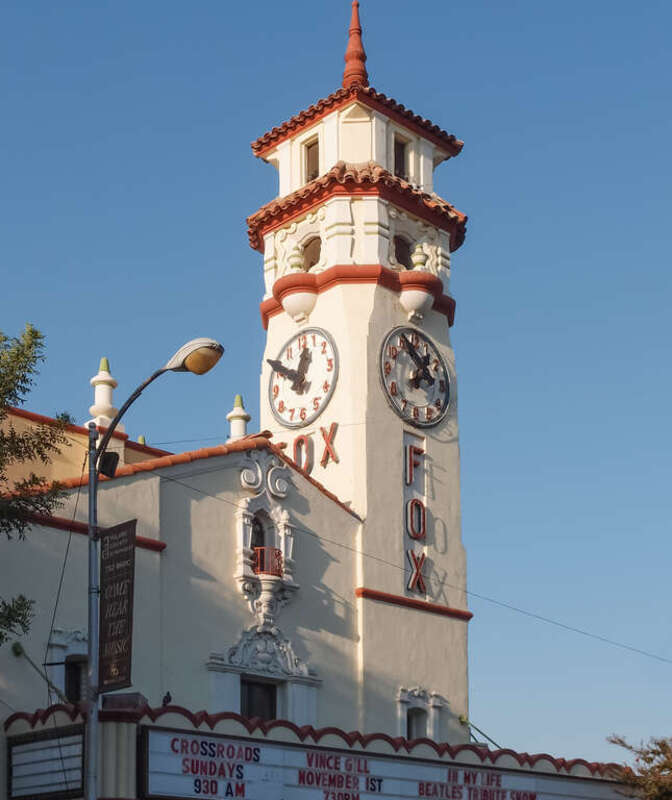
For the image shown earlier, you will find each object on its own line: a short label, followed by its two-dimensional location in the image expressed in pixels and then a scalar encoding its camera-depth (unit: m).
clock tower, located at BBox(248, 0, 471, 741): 32.41
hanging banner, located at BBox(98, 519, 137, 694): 21.12
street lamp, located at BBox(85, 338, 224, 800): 18.81
